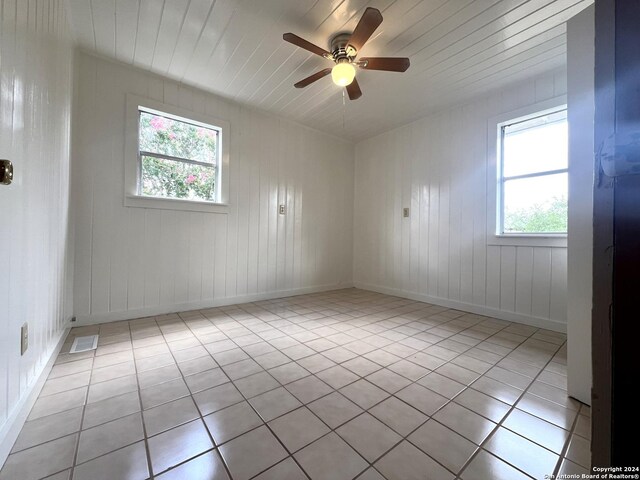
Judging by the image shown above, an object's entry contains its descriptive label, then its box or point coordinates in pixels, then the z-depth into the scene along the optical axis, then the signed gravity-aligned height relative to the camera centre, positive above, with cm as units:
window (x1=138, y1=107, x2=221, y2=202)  292 +101
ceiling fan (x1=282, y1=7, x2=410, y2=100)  195 +158
